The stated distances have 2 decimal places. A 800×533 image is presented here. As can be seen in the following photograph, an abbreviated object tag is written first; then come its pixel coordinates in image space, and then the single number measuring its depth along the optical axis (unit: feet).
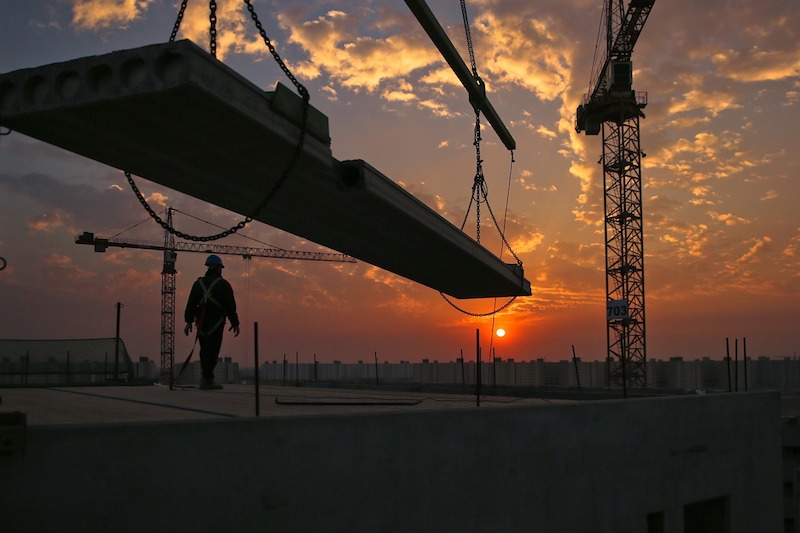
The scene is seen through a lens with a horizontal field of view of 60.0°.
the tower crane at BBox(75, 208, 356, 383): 404.57
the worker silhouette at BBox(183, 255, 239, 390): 46.02
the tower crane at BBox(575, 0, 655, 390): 214.07
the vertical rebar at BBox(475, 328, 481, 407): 31.24
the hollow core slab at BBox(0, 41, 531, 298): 24.41
